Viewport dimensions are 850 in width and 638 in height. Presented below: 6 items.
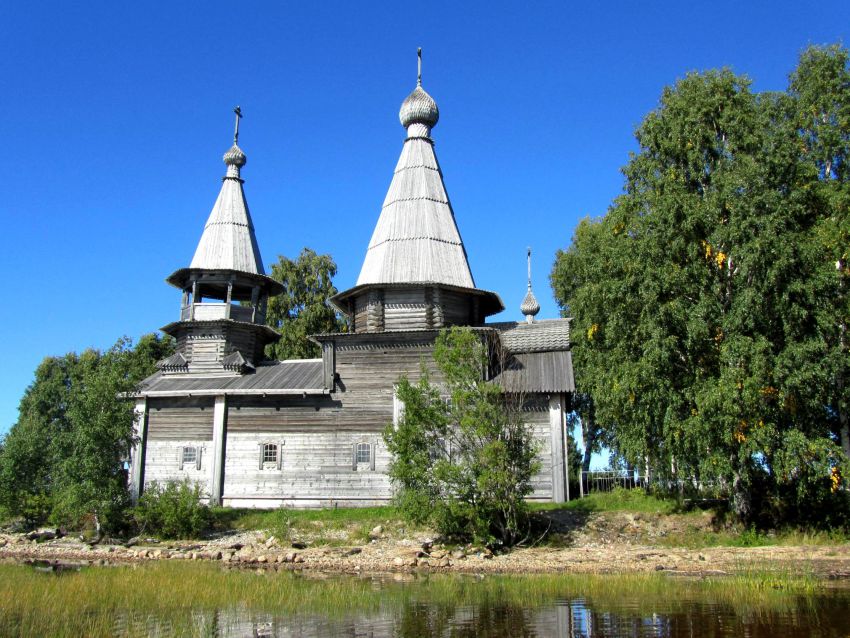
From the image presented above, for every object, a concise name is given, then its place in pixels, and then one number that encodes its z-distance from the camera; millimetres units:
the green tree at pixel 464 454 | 18094
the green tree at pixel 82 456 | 21047
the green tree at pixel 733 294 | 17438
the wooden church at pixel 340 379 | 24062
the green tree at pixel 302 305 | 37688
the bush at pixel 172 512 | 21250
